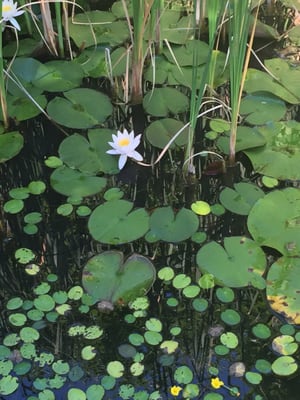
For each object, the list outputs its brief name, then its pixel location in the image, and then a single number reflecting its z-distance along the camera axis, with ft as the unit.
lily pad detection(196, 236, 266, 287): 4.67
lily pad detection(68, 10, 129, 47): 7.14
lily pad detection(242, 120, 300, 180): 5.53
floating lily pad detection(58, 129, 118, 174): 5.61
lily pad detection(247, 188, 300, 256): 4.88
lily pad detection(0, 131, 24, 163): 5.78
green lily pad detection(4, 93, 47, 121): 6.21
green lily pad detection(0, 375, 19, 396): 4.04
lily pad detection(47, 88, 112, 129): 6.10
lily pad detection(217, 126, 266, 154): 5.71
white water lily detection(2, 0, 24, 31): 6.12
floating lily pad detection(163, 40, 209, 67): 6.83
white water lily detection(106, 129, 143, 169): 5.55
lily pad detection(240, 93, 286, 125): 6.12
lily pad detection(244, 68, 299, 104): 6.38
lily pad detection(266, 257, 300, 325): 4.44
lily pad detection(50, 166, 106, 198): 5.41
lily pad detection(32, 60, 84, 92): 6.53
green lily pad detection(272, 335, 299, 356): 4.25
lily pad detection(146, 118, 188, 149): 5.85
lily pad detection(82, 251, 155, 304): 4.58
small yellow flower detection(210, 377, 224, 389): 4.06
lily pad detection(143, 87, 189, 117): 6.27
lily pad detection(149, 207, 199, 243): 5.02
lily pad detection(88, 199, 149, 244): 4.99
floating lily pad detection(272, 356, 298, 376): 4.13
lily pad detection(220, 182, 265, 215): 5.26
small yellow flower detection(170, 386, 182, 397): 4.02
